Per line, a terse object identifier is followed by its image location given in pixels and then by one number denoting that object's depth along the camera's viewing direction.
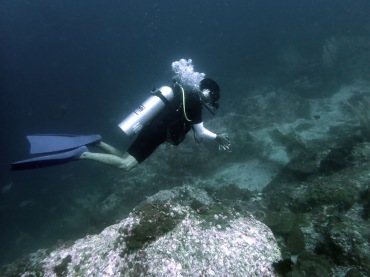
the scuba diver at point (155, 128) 4.99
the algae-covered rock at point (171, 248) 2.68
